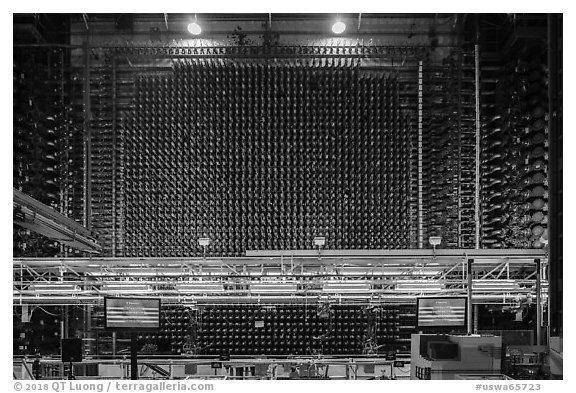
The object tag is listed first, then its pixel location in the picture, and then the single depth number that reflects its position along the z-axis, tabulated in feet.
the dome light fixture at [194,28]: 35.86
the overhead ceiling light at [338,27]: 35.61
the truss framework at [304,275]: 25.63
